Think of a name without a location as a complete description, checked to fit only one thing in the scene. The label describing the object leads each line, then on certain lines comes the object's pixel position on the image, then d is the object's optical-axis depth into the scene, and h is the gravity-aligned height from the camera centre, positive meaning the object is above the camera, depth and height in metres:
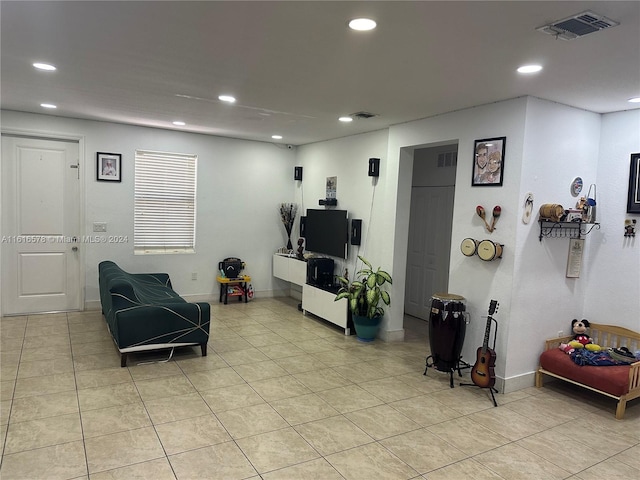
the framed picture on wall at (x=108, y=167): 5.77 +0.51
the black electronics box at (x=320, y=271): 6.05 -0.80
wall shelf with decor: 3.86 -0.03
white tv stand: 5.35 -1.10
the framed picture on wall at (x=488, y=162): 3.79 +0.54
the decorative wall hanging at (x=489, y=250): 3.74 -0.25
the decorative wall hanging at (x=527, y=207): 3.70 +0.14
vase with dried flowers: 7.18 -0.05
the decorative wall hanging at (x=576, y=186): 4.01 +0.37
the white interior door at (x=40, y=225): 5.38 -0.31
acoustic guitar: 3.64 -1.20
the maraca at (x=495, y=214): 3.79 +0.07
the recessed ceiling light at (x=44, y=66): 3.31 +1.06
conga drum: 3.88 -1.00
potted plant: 4.96 -1.00
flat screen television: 5.90 -0.25
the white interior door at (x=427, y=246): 5.98 -0.39
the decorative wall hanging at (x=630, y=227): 3.91 +0.01
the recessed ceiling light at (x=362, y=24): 2.26 +1.03
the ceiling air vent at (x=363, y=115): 4.50 +1.08
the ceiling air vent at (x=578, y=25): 2.13 +1.04
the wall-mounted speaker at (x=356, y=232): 5.69 -0.21
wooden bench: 3.40 -1.20
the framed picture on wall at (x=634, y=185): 3.87 +0.39
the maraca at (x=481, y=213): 3.93 +0.08
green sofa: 3.94 -1.07
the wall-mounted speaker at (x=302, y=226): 6.88 -0.20
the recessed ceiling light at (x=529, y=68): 2.89 +1.06
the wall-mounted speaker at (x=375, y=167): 5.33 +0.62
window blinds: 6.12 +0.07
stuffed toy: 3.87 -1.07
